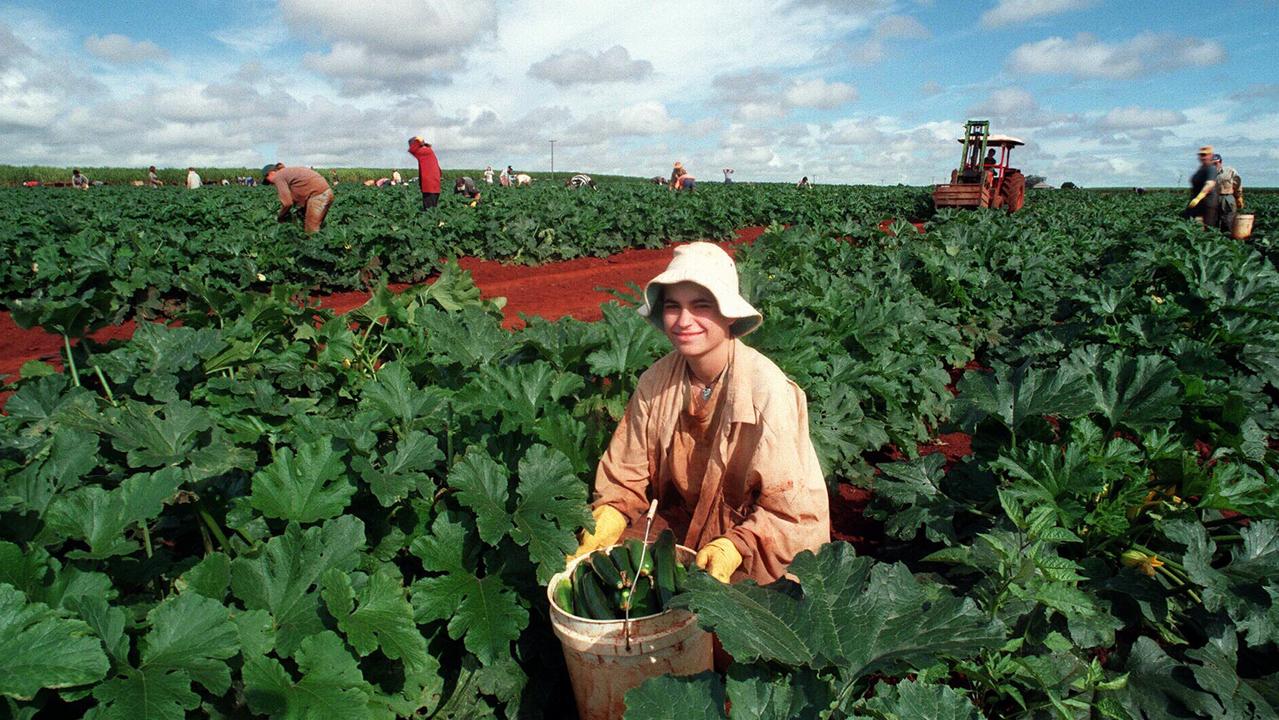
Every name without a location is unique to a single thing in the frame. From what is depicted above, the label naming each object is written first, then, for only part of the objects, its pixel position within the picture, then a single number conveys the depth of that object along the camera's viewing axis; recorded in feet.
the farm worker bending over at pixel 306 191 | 42.06
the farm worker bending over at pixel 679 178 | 106.46
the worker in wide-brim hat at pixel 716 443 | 8.49
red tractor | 82.58
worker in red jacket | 53.57
